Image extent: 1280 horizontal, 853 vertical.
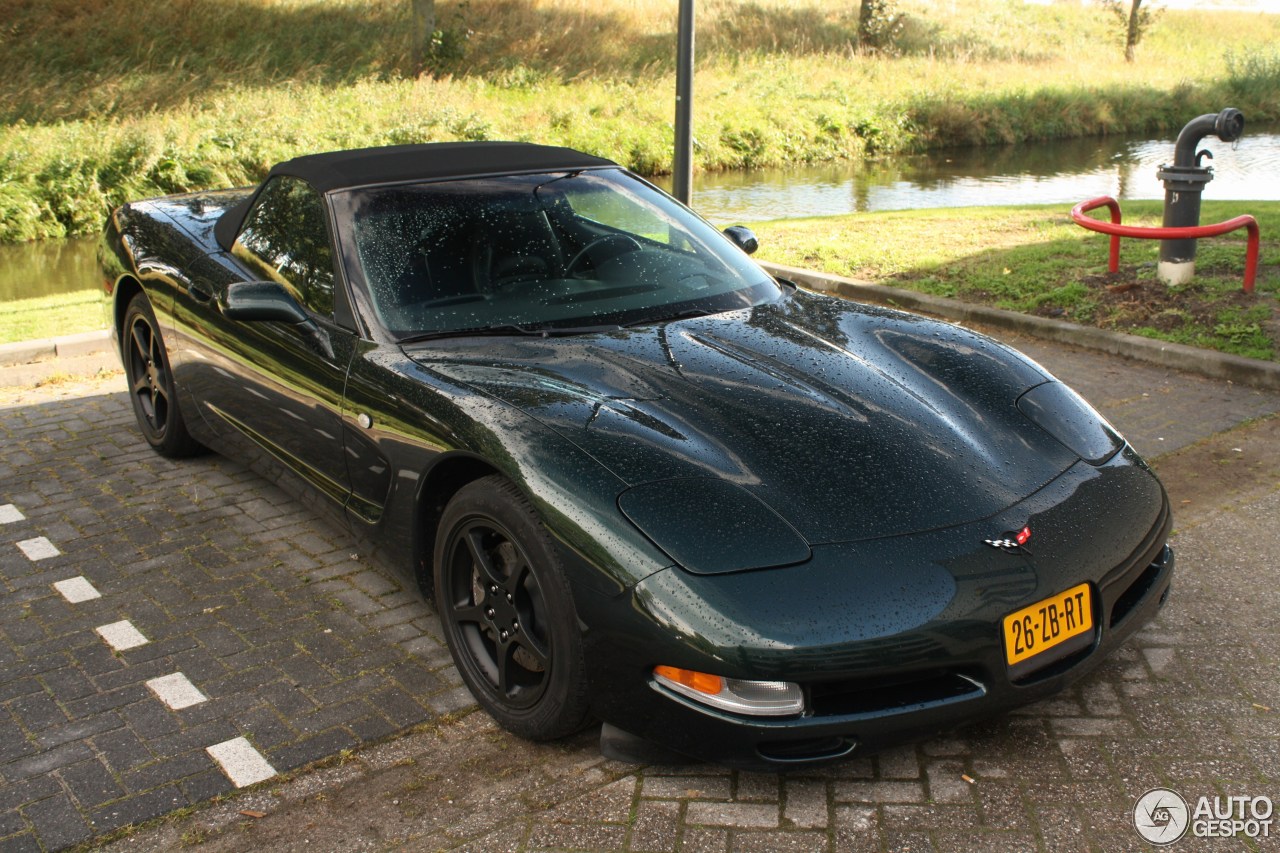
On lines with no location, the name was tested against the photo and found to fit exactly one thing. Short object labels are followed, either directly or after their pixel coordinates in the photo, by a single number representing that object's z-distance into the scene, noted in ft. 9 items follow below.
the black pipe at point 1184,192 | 24.77
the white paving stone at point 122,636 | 12.75
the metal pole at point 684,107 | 26.27
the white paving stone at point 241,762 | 10.26
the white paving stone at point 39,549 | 15.08
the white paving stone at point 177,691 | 11.53
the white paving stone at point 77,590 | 13.92
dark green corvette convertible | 9.15
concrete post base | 25.25
